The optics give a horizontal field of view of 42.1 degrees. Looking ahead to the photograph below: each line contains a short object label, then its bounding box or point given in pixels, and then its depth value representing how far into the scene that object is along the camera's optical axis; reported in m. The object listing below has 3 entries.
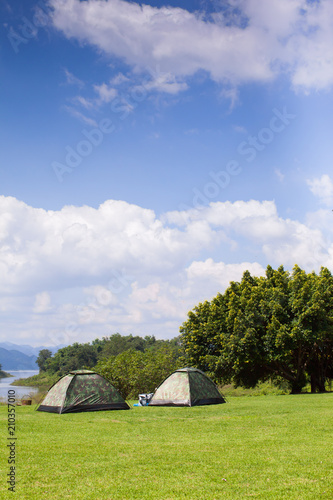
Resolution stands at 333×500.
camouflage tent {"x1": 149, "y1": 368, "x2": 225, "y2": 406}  20.92
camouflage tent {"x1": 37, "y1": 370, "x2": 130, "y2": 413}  18.50
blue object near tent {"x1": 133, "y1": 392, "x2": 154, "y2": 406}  23.74
